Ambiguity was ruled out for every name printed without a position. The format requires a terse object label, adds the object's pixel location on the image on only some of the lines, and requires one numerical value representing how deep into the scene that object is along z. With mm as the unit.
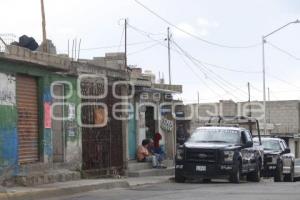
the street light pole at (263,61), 44359
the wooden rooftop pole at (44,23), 22584
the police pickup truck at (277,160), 26734
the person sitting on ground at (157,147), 26125
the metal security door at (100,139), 21047
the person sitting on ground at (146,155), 24969
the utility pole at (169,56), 45781
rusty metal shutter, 17797
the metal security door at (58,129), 19672
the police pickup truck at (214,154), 21125
